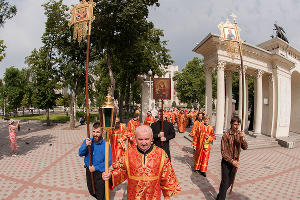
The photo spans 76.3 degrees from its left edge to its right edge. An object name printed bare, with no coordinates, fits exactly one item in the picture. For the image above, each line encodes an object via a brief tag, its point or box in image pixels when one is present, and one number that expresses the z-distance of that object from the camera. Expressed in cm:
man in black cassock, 581
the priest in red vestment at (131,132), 642
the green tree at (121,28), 1516
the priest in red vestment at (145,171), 262
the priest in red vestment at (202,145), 697
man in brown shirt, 443
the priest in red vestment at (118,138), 611
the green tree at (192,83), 4597
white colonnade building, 1232
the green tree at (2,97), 3604
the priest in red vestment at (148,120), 976
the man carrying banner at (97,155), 377
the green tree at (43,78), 2006
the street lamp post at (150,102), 2325
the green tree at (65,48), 1859
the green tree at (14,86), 3466
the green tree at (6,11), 885
